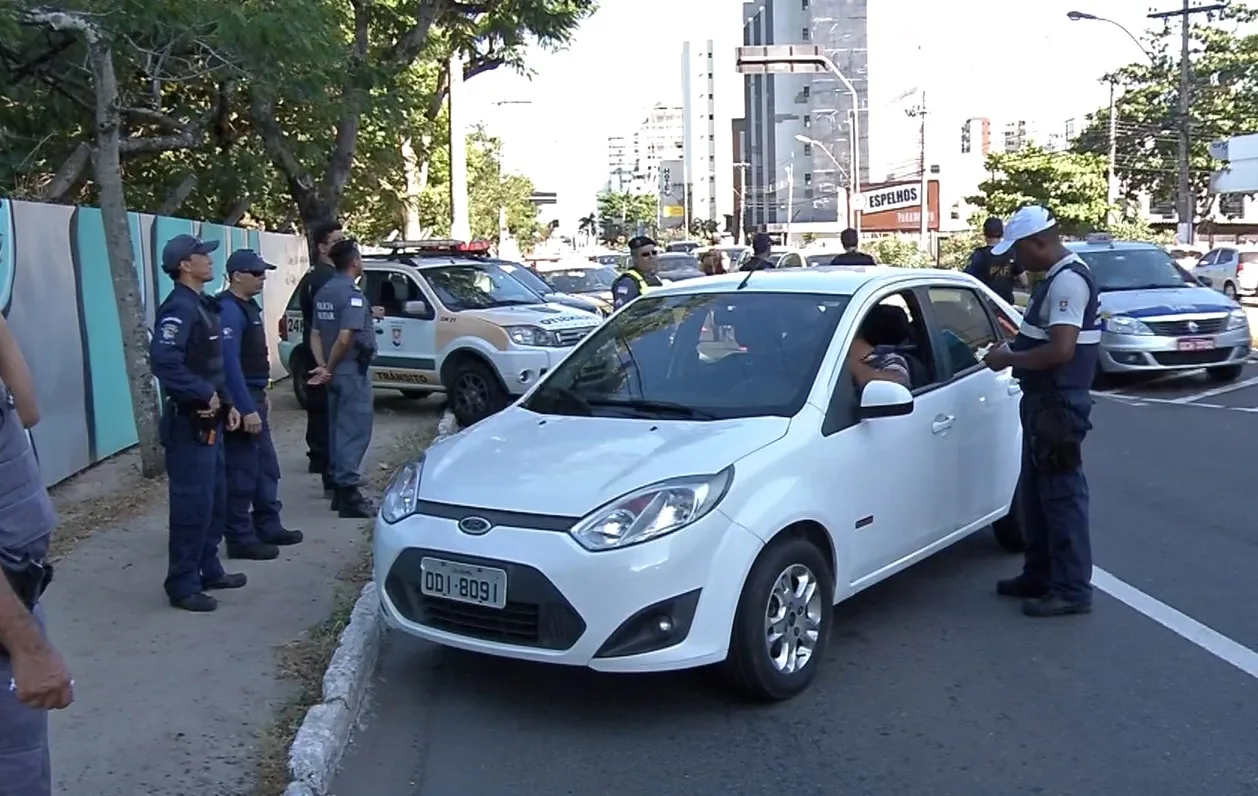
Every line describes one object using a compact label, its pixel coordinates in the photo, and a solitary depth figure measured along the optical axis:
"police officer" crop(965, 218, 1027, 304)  12.98
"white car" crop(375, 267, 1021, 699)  4.82
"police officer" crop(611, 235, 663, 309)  11.17
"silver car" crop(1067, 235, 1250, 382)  13.95
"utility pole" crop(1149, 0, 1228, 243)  33.81
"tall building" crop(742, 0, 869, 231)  90.19
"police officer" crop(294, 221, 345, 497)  8.88
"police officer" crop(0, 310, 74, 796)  2.66
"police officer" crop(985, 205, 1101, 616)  6.00
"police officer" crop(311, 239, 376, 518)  8.21
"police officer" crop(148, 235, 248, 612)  6.20
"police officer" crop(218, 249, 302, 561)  7.04
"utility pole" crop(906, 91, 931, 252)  42.90
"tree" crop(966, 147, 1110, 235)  45.72
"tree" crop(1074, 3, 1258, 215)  52.34
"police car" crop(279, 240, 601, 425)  12.67
